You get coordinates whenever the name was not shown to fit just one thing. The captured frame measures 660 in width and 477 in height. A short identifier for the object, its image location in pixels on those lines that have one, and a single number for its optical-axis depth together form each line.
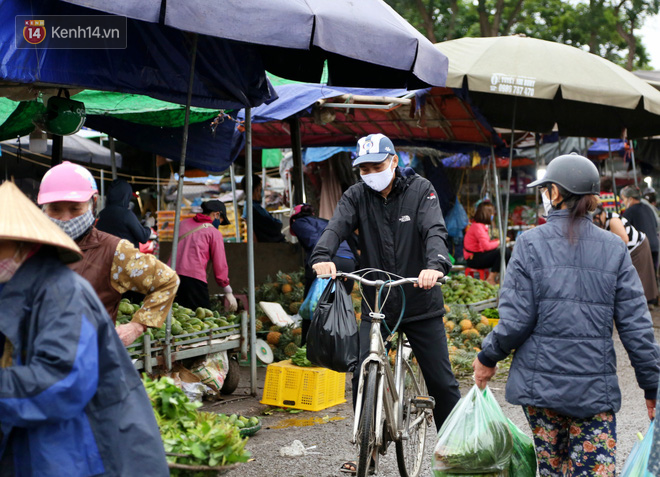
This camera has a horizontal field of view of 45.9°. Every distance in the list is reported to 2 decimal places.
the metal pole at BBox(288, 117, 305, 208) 10.66
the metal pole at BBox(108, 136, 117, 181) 10.17
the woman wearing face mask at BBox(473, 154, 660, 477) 3.33
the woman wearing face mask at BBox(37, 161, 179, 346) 3.57
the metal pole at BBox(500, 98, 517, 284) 10.72
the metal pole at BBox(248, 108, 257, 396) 7.45
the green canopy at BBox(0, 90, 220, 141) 8.05
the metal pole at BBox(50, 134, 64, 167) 7.94
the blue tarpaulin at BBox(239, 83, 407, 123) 8.92
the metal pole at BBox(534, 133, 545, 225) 12.41
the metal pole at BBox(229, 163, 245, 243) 12.58
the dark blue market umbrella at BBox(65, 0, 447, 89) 4.78
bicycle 4.26
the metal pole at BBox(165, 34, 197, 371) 6.07
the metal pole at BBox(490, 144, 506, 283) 10.90
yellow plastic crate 6.93
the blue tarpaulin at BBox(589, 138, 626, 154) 19.06
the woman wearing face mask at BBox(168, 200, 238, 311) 8.38
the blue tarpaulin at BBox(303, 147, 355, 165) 13.30
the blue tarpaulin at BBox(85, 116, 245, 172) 9.46
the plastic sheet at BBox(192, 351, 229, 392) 7.05
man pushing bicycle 4.64
